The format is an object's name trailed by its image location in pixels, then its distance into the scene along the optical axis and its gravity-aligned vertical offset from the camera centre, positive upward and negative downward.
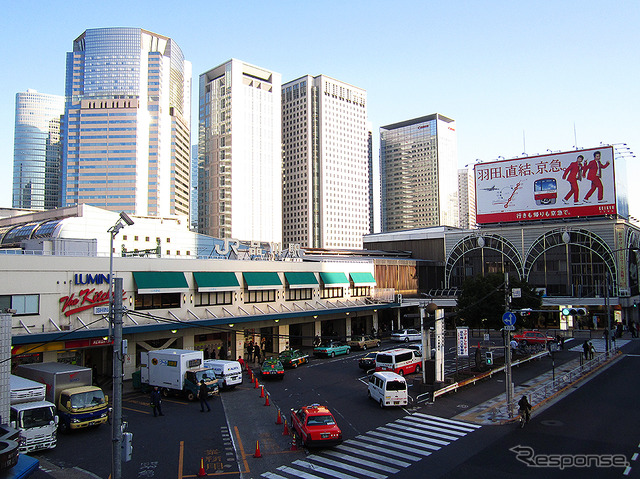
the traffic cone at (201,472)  17.75 -7.36
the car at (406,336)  55.78 -7.80
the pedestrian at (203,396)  27.33 -7.08
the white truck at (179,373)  30.33 -6.48
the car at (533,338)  51.28 -7.63
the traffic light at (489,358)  38.59 -7.22
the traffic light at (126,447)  14.66 -5.30
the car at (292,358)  40.94 -7.59
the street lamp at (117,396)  14.88 -3.92
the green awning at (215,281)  42.34 -0.96
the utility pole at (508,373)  26.77 -5.92
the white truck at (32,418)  20.47 -6.24
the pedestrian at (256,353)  45.17 -7.72
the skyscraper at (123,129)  164.38 +50.28
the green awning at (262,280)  47.06 -1.04
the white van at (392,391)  27.42 -6.96
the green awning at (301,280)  51.83 -1.12
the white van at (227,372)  33.06 -6.96
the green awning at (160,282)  37.84 -0.86
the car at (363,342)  51.63 -7.92
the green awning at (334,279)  56.75 -1.24
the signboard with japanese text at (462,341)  35.59 -5.40
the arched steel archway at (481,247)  77.50 +3.08
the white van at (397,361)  35.84 -6.93
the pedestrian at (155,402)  26.52 -7.13
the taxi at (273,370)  36.09 -7.44
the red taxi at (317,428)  20.17 -6.71
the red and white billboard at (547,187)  72.62 +12.63
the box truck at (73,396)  23.69 -6.21
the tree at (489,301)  42.09 -3.05
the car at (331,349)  46.56 -7.75
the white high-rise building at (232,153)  185.50 +45.95
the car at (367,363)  38.22 -7.41
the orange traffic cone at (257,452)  19.80 -7.44
